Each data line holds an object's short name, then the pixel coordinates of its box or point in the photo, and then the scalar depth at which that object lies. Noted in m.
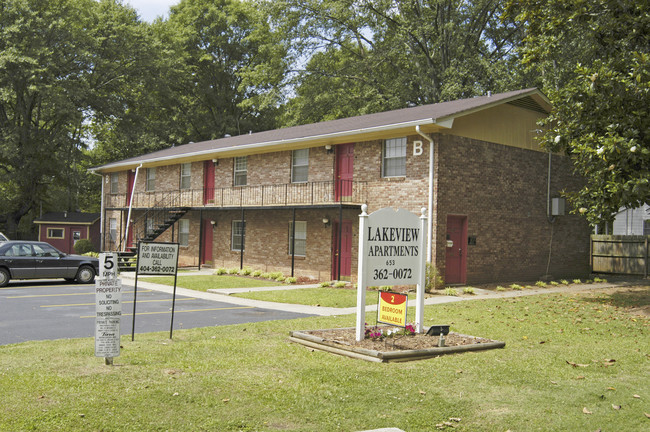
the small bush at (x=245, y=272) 24.28
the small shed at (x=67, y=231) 38.72
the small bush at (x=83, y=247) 35.91
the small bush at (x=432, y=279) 18.81
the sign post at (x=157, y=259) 9.68
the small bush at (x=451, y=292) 18.38
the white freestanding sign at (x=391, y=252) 9.40
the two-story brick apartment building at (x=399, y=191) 19.97
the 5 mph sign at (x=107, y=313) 7.56
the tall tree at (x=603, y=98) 14.22
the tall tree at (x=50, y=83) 36.16
